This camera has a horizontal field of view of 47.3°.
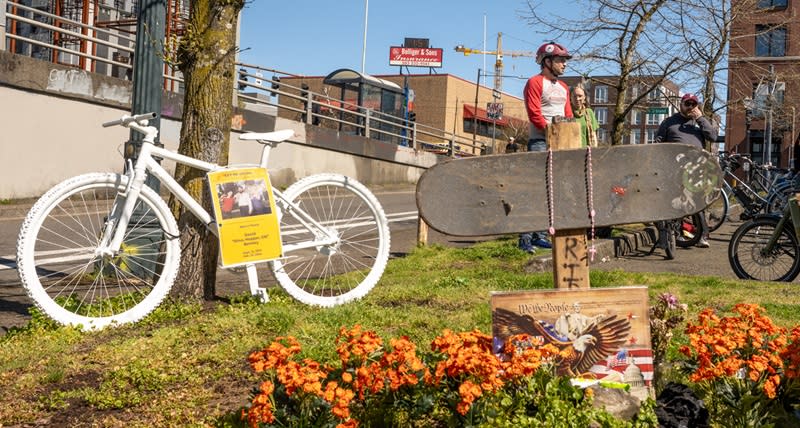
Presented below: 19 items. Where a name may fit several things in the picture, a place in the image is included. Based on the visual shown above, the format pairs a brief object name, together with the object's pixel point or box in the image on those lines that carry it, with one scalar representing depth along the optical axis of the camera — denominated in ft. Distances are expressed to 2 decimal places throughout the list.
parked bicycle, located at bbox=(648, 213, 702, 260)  40.63
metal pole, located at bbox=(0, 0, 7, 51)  53.57
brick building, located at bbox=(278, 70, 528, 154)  240.73
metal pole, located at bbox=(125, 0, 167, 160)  26.40
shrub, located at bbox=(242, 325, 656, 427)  10.22
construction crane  426.92
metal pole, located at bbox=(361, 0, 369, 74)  199.21
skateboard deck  12.59
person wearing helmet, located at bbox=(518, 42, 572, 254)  25.68
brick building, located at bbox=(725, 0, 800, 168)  57.98
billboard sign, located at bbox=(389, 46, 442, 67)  329.31
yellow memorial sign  19.57
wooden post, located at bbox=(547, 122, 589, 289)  13.08
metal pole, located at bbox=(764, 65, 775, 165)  62.89
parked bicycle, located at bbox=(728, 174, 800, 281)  30.91
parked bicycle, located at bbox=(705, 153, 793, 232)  44.88
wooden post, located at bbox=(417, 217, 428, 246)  38.42
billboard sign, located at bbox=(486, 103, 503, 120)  219.41
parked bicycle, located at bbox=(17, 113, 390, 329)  18.31
